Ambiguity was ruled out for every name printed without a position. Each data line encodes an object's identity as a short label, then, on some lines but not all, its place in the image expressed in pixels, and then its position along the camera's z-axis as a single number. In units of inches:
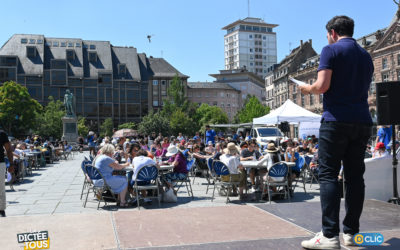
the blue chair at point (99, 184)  313.4
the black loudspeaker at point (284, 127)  793.4
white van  879.1
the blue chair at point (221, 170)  340.6
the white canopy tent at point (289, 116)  655.1
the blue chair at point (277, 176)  331.6
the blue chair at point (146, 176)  316.5
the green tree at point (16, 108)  2139.5
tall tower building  5118.1
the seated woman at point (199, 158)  512.1
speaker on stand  248.5
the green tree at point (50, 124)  2236.7
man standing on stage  132.6
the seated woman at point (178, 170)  370.0
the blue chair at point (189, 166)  381.7
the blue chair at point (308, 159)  454.6
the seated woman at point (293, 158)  397.0
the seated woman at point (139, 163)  320.8
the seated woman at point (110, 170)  316.8
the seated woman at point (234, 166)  349.4
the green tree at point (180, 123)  2864.2
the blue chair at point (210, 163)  376.8
